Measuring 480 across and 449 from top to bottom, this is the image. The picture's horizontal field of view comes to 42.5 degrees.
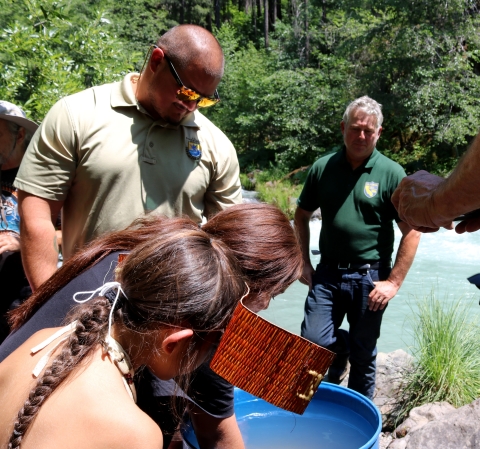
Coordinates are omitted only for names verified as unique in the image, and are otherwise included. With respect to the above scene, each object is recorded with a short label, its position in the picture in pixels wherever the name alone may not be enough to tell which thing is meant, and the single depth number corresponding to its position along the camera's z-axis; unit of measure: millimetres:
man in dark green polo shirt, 3426
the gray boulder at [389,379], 3613
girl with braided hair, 1257
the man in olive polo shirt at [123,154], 2277
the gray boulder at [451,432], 2721
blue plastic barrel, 2234
